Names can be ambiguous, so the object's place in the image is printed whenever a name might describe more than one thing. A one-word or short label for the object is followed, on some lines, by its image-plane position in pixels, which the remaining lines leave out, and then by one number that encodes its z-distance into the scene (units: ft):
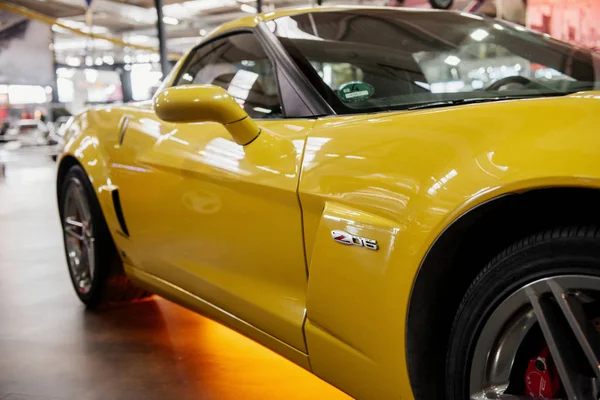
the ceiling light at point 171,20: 67.65
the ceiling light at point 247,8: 59.47
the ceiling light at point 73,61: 102.96
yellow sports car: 3.44
